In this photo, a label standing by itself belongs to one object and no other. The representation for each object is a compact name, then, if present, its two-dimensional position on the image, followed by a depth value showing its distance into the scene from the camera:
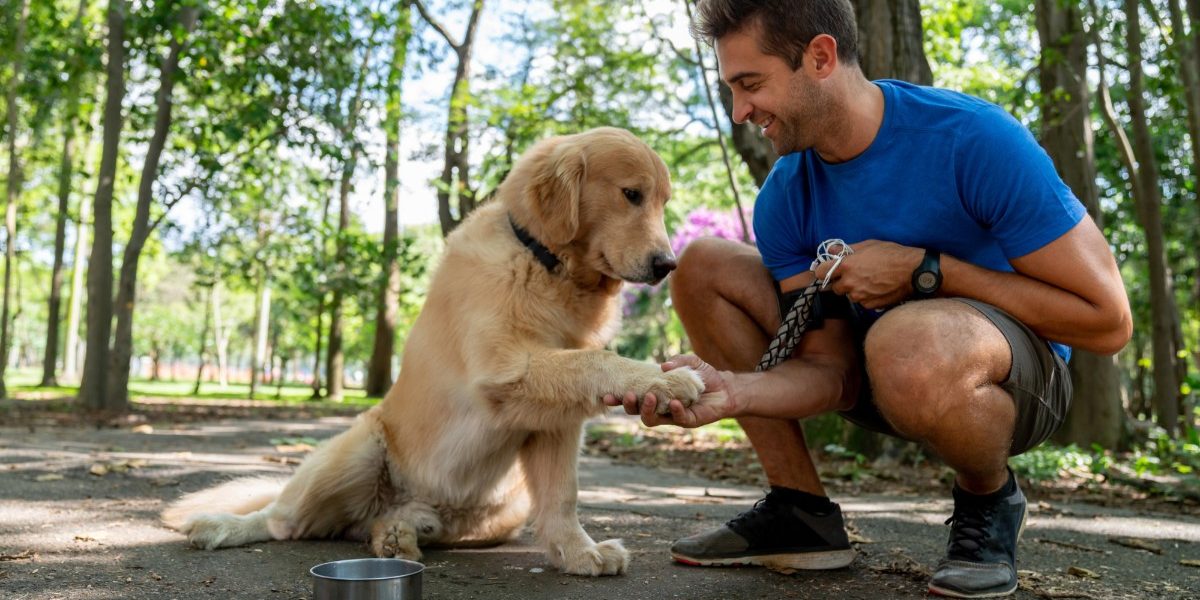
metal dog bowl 2.12
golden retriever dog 3.03
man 2.54
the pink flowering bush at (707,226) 15.45
